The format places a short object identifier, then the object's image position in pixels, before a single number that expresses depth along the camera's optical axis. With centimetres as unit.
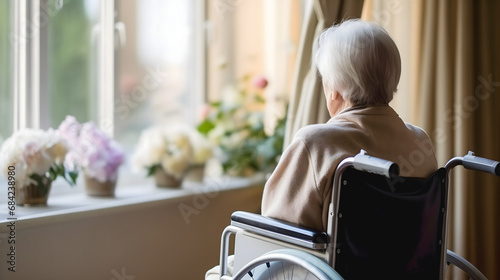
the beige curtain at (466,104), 252
